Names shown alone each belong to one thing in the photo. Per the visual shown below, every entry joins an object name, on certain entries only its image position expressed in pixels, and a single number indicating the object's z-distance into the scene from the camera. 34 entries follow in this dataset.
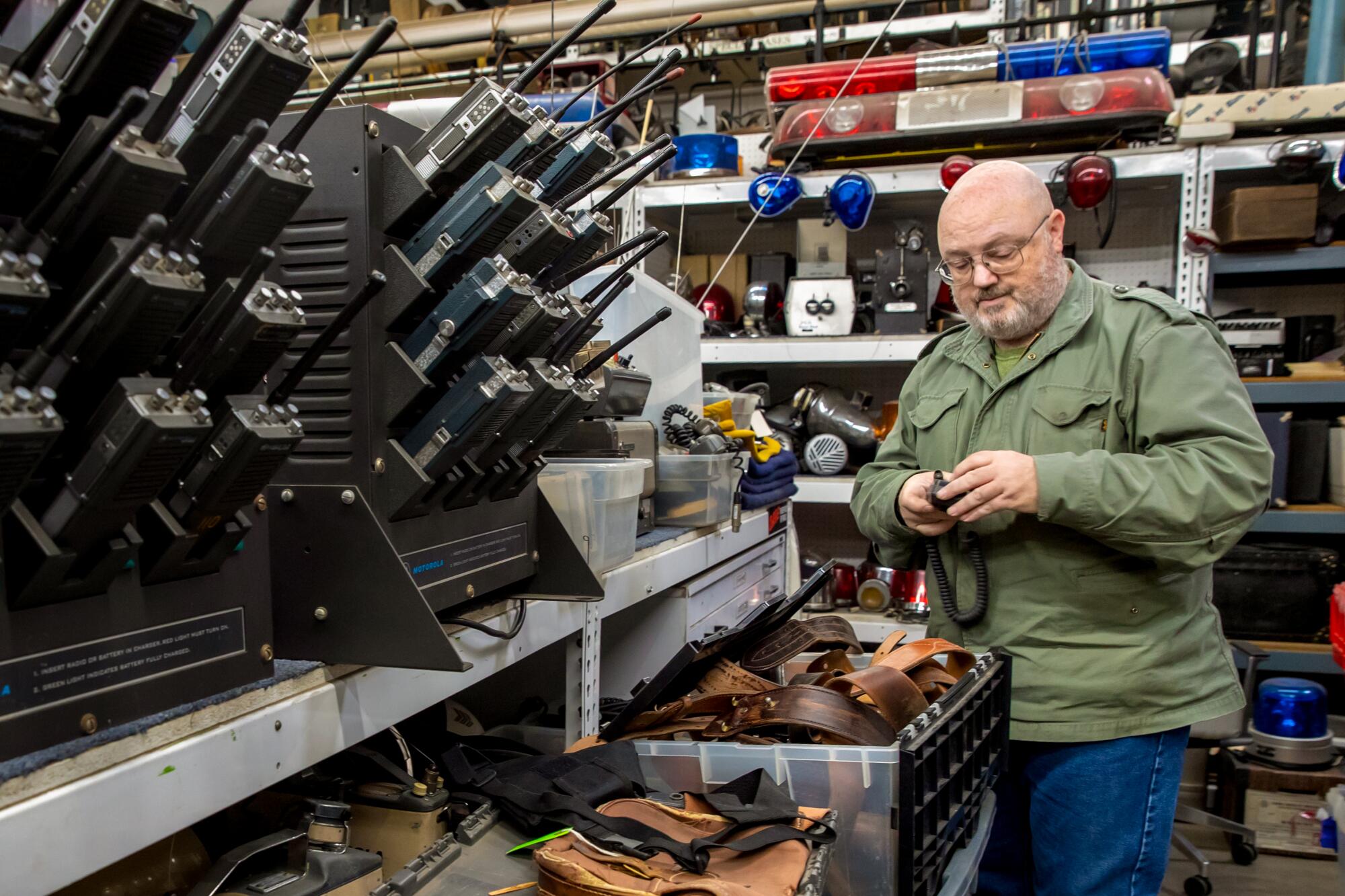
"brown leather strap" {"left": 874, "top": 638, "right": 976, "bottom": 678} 1.37
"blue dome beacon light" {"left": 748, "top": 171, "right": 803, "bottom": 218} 3.20
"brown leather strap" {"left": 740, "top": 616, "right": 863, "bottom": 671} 1.42
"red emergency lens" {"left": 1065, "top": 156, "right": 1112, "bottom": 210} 2.88
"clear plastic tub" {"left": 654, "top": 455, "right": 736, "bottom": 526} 1.97
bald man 1.43
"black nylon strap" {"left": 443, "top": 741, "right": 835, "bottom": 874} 0.90
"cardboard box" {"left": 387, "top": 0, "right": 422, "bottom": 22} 4.15
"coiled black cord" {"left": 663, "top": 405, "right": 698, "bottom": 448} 2.09
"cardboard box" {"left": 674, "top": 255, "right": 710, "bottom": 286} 3.81
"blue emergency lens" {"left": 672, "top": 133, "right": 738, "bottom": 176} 3.43
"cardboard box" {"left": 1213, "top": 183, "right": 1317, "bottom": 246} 2.82
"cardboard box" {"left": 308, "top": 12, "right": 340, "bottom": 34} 3.98
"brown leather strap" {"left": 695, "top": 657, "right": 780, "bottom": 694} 1.31
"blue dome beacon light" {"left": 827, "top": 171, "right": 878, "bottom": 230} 3.16
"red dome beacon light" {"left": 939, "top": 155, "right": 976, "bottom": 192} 2.94
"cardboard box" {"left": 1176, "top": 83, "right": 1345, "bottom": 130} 2.84
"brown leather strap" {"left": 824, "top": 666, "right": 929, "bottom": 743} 1.20
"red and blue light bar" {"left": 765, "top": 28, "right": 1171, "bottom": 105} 3.10
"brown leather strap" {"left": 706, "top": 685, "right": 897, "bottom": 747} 1.10
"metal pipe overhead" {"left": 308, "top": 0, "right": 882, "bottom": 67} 3.54
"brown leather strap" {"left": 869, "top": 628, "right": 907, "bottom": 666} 1.50
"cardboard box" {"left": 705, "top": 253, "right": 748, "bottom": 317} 3.80
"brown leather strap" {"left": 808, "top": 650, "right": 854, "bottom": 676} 1.55
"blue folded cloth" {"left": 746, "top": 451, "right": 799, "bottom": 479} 2.48
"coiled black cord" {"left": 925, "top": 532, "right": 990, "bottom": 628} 1.63
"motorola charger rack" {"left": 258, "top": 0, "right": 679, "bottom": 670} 0.94
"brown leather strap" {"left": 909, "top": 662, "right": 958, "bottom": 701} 1.40
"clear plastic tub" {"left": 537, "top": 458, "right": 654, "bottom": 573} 1.35
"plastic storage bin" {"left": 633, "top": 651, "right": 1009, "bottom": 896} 1.02
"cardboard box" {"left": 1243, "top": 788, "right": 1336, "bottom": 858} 2.84
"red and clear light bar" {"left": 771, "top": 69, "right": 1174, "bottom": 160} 2.93
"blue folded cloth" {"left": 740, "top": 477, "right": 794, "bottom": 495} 2.46
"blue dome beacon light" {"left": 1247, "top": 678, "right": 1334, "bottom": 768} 2.80
